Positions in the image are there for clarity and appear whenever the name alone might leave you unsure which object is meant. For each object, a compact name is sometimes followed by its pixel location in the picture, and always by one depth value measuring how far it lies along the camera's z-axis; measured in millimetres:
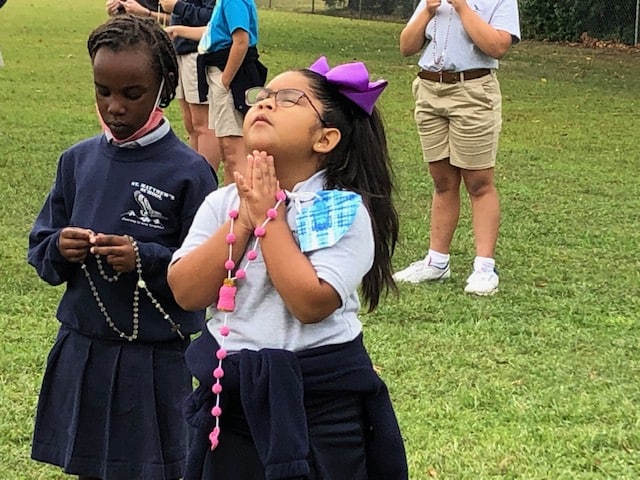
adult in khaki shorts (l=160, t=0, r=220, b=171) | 6773
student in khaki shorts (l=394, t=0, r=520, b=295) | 5570
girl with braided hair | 2764
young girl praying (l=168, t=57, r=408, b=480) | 2164
